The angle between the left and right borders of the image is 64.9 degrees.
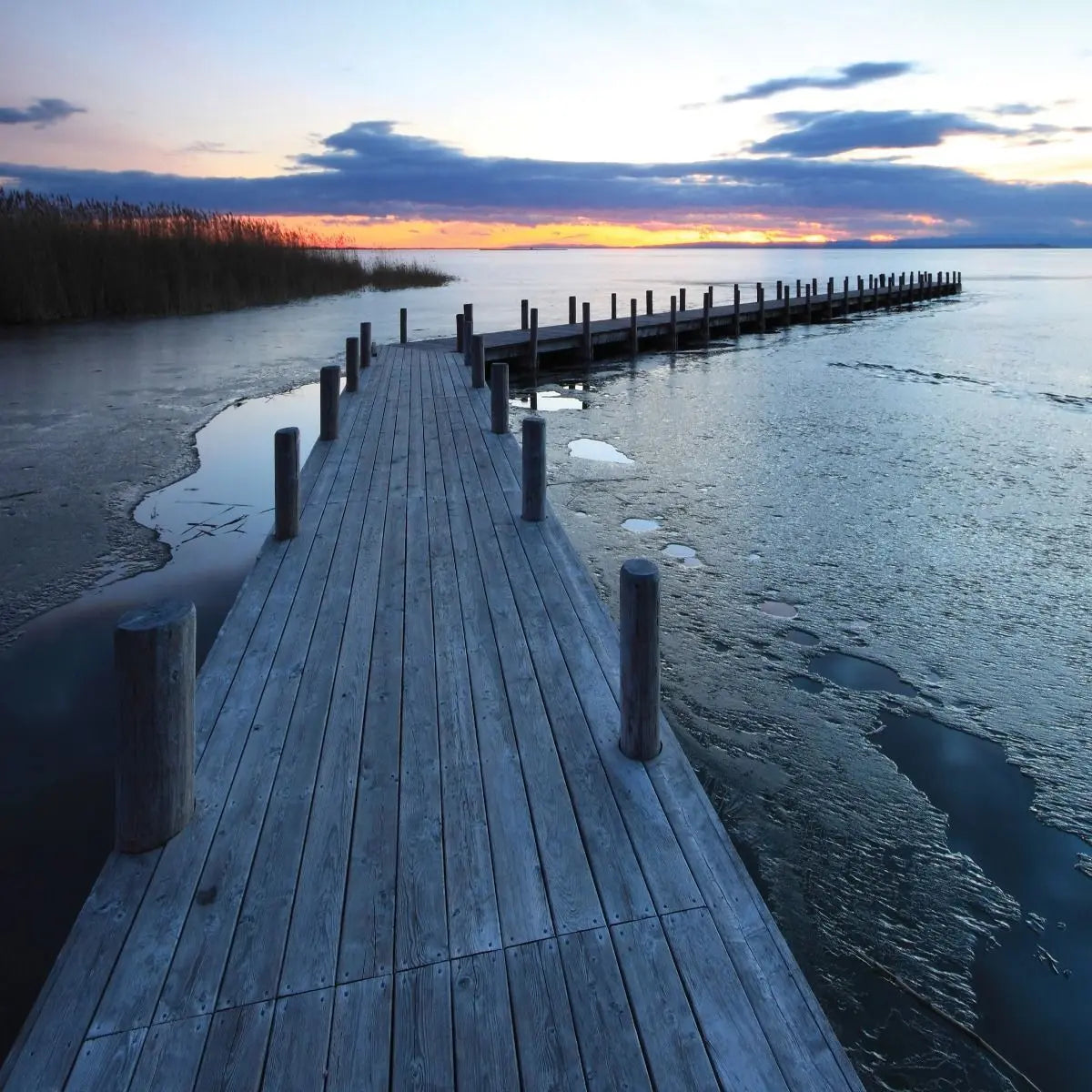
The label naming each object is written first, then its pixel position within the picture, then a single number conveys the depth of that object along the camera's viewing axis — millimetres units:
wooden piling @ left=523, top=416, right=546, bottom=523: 6422
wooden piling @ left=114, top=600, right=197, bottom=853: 2699
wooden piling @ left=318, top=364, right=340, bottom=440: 9461
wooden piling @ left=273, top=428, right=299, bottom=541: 5949
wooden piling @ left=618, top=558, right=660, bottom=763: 3254
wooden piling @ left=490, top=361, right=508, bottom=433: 9625
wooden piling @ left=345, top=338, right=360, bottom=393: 13047
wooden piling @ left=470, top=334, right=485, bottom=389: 13365
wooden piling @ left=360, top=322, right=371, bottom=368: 16500
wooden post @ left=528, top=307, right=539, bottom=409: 19781
